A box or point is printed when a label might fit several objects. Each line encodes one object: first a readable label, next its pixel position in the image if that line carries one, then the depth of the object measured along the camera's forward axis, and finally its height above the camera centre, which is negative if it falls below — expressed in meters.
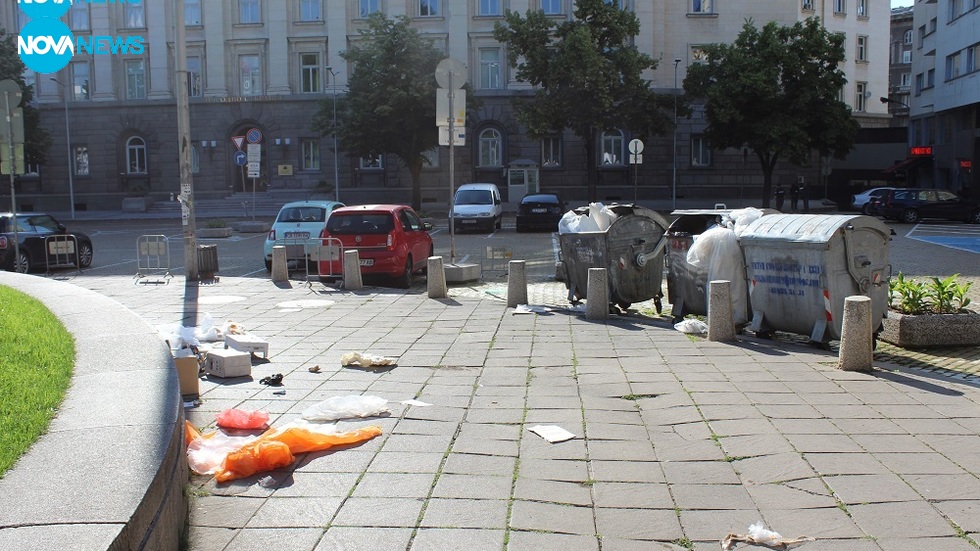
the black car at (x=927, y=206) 37.59 -0.79
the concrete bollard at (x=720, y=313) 10.13 -1.40
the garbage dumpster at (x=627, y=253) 12.66 -0.89
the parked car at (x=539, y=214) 32.06 -0.80
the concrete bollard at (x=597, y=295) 11.98 -1.39
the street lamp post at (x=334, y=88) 44.88 +5.55
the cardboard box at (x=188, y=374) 7.06 -1.41
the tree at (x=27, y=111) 45.19 +4.40
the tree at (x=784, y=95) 40.09 +4.23
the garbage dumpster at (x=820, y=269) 9.52 -0.87
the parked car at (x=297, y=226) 19.29 -0.70
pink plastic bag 6.32 -1.59
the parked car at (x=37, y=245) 19.09 -1.04
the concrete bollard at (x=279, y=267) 16.61 -1.34
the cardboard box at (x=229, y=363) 8.08 -1.52
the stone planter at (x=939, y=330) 9.91 -1.57
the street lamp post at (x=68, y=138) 48.22 +3.19
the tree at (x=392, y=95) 39.66 +4.33
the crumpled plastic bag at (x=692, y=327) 10.83 -1.66
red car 16.66 -0.85
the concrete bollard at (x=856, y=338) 8.45 -1.42
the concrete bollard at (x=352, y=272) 15.65 -1.36
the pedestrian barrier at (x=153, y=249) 17.74 -1.06
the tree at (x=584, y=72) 39.44 +5.23
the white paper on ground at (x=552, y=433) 6.19 -1.69
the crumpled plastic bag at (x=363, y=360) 8.68 -1.61
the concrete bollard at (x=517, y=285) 13.34 -1.38
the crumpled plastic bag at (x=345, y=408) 6.66 -1.61
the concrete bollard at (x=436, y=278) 14.38 -1.36
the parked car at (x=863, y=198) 43.19 -0.54
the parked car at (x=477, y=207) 31.92 -0.54
